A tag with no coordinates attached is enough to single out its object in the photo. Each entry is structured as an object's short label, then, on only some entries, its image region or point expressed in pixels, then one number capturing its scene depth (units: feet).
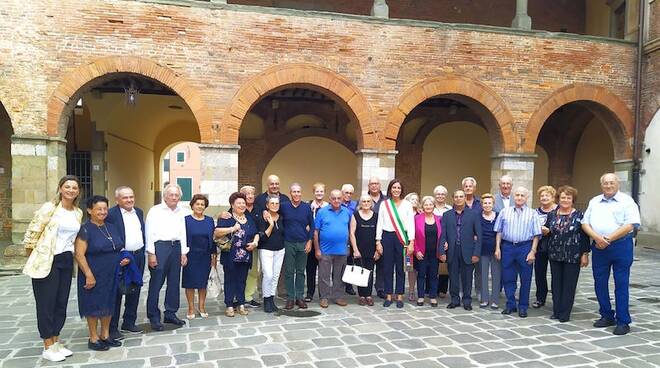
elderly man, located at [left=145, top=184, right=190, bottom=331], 17.03
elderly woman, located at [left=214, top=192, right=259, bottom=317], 18.63
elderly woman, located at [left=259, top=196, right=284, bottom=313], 19.36
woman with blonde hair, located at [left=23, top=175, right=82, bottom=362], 13.58
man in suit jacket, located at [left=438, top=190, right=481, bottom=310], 20.17
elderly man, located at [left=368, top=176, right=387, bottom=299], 21.76
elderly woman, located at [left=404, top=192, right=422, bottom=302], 21.40
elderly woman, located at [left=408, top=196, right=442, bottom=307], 20.58
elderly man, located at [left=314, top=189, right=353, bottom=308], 20.40
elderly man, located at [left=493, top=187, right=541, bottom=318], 19.45
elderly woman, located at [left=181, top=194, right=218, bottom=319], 17.99
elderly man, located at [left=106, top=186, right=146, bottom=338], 15.83
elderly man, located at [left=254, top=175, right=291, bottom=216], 19.93
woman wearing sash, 20.34
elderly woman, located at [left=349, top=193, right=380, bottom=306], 20.71
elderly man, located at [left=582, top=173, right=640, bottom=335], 17.35
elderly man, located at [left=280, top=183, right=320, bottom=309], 19.92
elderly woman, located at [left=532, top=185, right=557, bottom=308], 19.43
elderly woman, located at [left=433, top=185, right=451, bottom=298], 20.75
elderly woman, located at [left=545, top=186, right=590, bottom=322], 18.29
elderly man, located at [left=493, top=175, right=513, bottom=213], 21.66
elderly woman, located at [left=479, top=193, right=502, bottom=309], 20.38
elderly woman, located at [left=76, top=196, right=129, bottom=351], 14.48
